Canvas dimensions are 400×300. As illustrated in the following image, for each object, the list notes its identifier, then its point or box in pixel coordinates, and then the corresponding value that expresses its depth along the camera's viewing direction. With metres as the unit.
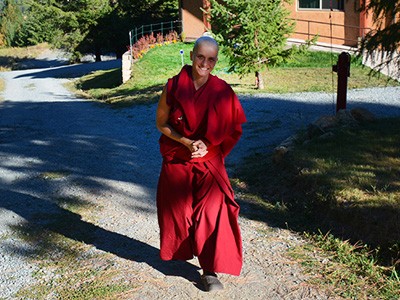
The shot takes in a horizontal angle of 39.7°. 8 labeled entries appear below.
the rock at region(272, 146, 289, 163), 7.08
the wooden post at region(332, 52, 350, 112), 8.77
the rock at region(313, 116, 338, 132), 8.20
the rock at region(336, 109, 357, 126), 8.41
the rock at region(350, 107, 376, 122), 8.75
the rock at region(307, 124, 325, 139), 8.07
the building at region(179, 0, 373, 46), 20.34
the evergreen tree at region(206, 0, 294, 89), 14.30
